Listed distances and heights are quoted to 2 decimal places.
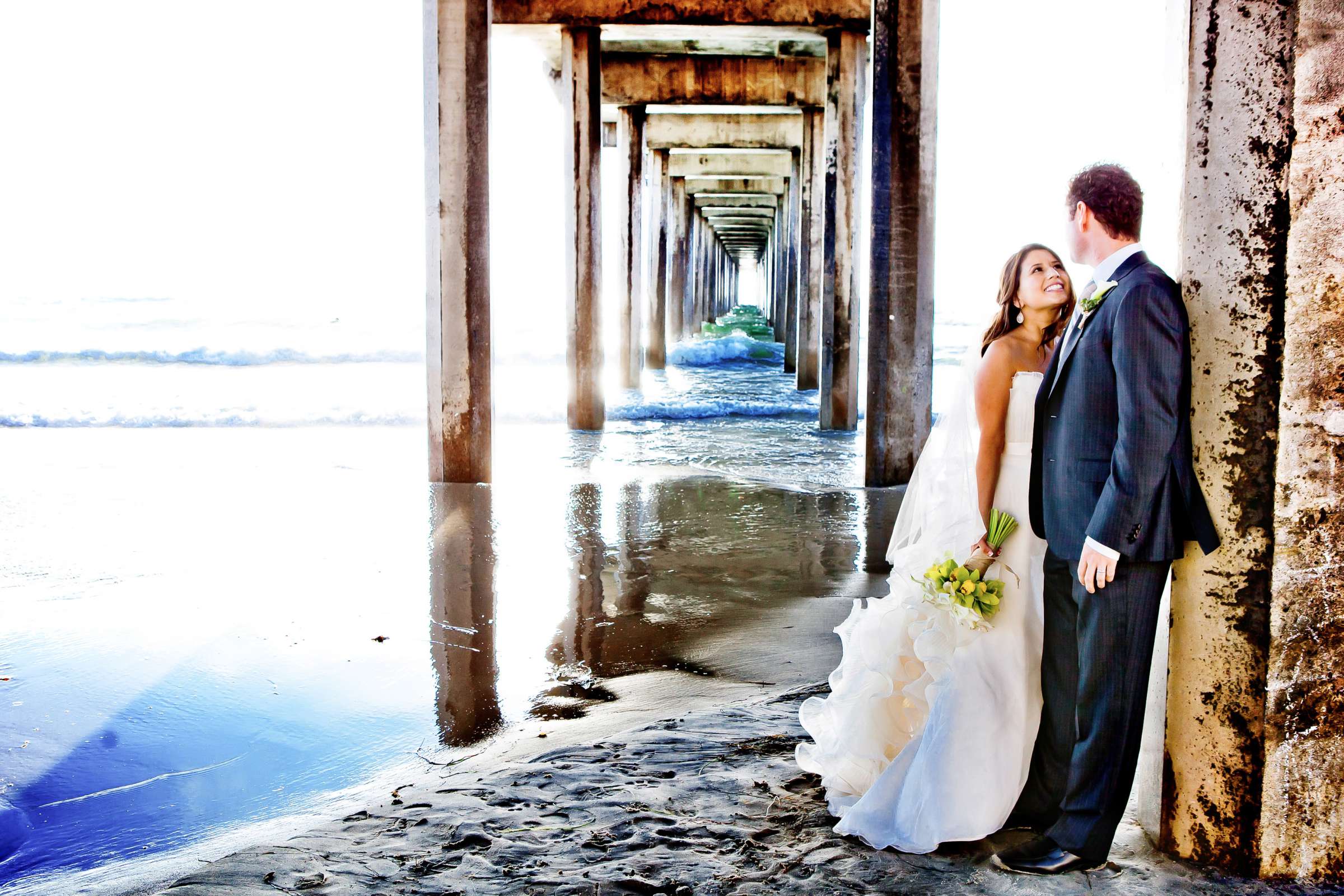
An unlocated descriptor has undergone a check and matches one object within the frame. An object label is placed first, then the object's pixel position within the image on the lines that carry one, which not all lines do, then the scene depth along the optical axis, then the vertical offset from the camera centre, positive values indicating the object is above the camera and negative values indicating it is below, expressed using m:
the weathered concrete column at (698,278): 36.62 +2.76
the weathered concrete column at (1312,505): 2.16 -0.32
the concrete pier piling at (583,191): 11.55 +1.80
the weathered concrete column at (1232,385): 2.22 -0.07
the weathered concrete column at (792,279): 20.42 +1.45
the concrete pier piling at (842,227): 11.06 +1.36
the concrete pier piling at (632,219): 16.11 +2.10
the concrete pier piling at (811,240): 14.18 +1.55
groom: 2.20 -0.30
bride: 2.53 -0.78
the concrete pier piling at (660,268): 20.89 +1.74
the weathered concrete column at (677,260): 26.61 +2.42
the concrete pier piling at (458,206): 7.41 +1.08
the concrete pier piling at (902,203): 7.54 +1.11
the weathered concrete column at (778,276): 28.48 +2.30
